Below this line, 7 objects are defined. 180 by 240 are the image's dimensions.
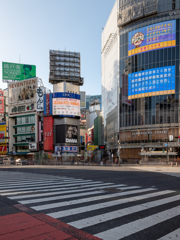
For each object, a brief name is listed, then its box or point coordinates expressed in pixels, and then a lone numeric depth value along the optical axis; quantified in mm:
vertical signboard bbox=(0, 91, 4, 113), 94994
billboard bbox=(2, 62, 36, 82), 92250
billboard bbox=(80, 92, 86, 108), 152650
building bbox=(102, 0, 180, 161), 56688
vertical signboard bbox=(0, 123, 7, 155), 93438
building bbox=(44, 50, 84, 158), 80188
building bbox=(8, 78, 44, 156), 84375
